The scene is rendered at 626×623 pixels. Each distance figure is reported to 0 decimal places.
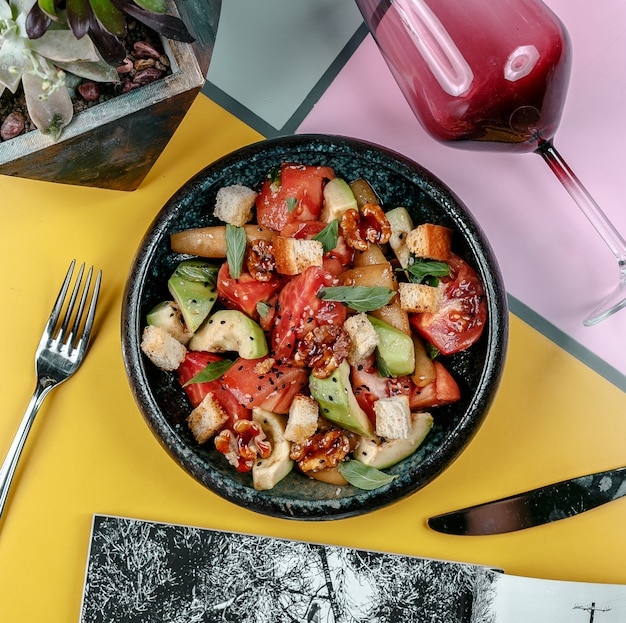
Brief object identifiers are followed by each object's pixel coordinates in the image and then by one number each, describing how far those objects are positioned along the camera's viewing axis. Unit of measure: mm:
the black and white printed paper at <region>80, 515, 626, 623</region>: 589
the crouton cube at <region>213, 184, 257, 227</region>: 533
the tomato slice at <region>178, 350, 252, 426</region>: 533
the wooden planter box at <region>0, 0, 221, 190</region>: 485
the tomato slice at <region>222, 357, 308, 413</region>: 521
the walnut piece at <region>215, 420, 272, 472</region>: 524
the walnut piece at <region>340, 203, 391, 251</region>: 525
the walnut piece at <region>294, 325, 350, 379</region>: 505
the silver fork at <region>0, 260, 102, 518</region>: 598
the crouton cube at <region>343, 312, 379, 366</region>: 500
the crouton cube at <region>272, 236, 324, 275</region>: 506
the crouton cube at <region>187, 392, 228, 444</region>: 532
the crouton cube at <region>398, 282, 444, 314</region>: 514
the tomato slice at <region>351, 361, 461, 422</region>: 528
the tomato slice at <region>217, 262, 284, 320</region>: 525
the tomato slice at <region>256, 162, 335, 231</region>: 534
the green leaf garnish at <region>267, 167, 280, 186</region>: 541
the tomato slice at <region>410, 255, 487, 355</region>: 525
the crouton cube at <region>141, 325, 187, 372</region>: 517
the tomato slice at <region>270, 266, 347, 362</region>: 507
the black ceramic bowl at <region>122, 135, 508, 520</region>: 517
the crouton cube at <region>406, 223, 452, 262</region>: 518
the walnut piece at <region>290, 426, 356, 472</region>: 522
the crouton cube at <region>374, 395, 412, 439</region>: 501
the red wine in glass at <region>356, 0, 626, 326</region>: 491
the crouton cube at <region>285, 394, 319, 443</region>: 511
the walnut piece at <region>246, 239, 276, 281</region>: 524
